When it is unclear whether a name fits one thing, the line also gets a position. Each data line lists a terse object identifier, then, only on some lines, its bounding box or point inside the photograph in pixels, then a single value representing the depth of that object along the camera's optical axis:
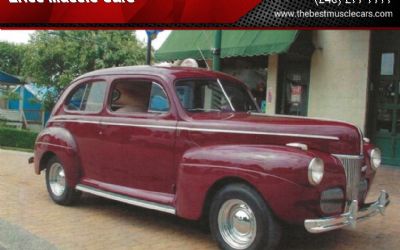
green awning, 11.17
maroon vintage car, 4.94
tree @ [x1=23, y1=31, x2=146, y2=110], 20.86
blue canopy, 22.72
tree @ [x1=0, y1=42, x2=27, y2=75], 45.00
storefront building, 11.34
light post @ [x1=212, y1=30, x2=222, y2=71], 9.54
